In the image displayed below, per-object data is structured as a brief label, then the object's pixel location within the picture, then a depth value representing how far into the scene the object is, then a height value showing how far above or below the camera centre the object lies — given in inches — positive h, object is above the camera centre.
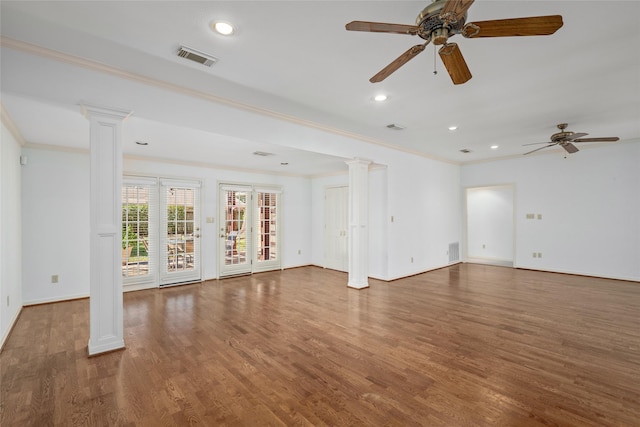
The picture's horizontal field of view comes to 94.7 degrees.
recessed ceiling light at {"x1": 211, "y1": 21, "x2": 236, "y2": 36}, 89.0 +57.2
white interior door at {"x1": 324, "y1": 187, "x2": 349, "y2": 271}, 286.7 -15.5
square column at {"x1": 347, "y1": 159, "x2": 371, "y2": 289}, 216.5 -7.4
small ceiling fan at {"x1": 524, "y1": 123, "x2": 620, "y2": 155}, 182.9 +48.1
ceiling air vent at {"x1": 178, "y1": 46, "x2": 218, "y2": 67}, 102.3 +56.5
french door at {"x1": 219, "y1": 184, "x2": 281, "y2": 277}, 263.6 -15.6
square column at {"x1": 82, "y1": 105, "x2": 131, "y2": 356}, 112.4 -6.3
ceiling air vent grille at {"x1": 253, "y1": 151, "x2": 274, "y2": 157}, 205.5 +42.5
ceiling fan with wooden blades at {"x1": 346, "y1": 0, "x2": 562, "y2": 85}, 66.4 +44.8
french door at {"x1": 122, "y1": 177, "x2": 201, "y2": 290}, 218.1 -14.9
